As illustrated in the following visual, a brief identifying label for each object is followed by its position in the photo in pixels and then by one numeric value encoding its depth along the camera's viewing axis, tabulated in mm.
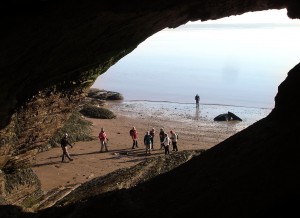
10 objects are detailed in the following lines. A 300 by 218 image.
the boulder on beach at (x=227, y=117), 30984
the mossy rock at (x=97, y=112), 30516
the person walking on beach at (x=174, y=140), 20797
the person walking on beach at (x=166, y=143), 19672
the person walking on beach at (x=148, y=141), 20766
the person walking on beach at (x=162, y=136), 21506
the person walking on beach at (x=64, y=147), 18812
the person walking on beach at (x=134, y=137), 22066
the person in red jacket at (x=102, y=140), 20906
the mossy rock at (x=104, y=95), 39844
